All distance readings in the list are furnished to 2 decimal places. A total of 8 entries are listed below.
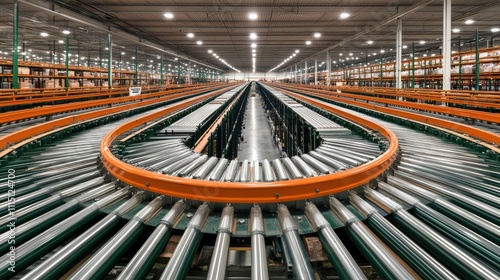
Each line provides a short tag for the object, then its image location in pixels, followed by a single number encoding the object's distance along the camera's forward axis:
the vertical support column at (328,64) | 22.46
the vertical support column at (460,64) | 13.15
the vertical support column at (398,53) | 12.75
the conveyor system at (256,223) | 1.20
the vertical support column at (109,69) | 14.25
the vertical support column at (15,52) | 8.84
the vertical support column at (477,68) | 11.36
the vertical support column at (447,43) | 9.23
